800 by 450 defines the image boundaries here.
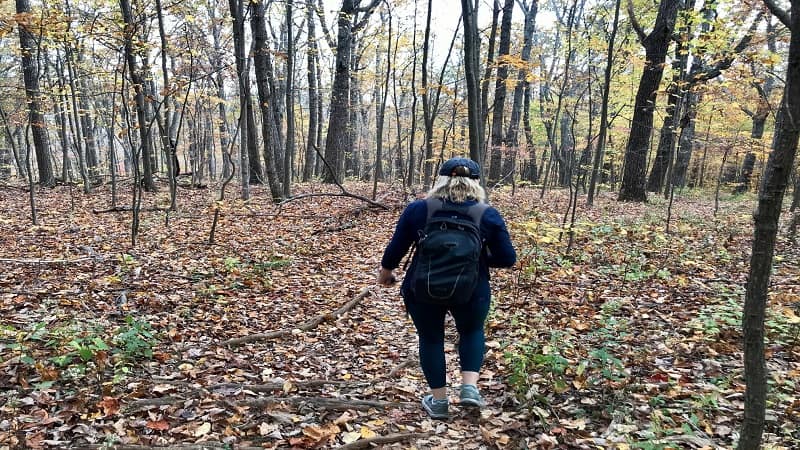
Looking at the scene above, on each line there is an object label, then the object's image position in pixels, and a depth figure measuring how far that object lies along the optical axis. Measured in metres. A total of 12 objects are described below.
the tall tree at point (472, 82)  7.27
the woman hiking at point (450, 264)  2.95
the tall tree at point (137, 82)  9.91
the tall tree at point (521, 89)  20.91
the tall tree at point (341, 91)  15.41
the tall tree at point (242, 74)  9.96
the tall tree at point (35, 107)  13.33
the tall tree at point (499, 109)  16.31
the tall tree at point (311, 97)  19.54
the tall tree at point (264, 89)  11.88
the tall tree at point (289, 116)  11.44
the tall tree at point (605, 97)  8.56
